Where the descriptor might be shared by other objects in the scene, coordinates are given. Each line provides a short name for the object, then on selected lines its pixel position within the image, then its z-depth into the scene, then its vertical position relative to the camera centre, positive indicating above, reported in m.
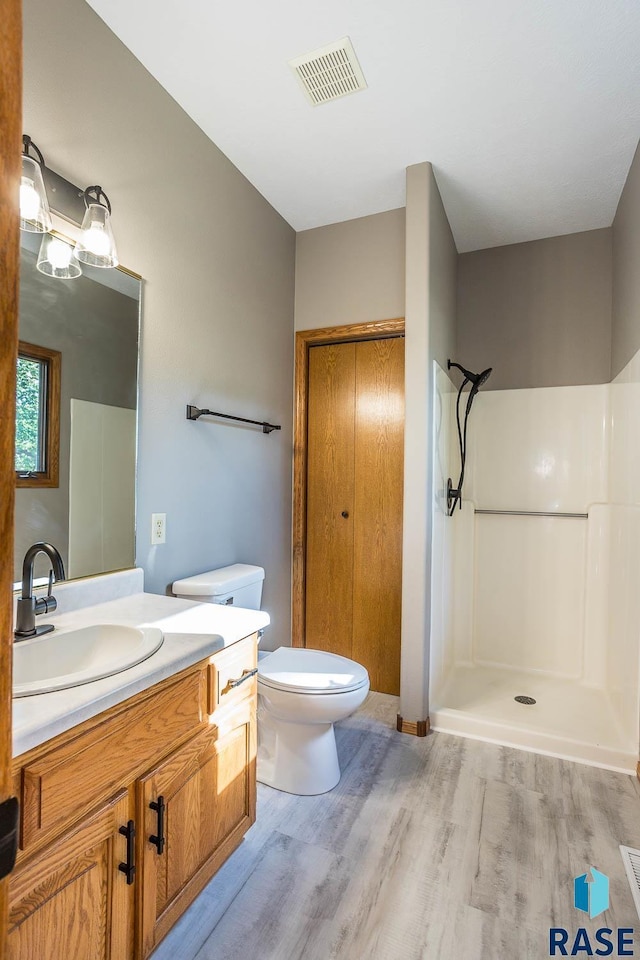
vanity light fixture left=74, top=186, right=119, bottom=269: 1.43 +0.74
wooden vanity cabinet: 0.83 -0.70
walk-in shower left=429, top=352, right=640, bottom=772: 2.35 -0.40
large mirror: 1.33 +0.20
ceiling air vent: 1.67 +1.50
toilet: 1.74 -0.79
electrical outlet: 1.77 -0.16
